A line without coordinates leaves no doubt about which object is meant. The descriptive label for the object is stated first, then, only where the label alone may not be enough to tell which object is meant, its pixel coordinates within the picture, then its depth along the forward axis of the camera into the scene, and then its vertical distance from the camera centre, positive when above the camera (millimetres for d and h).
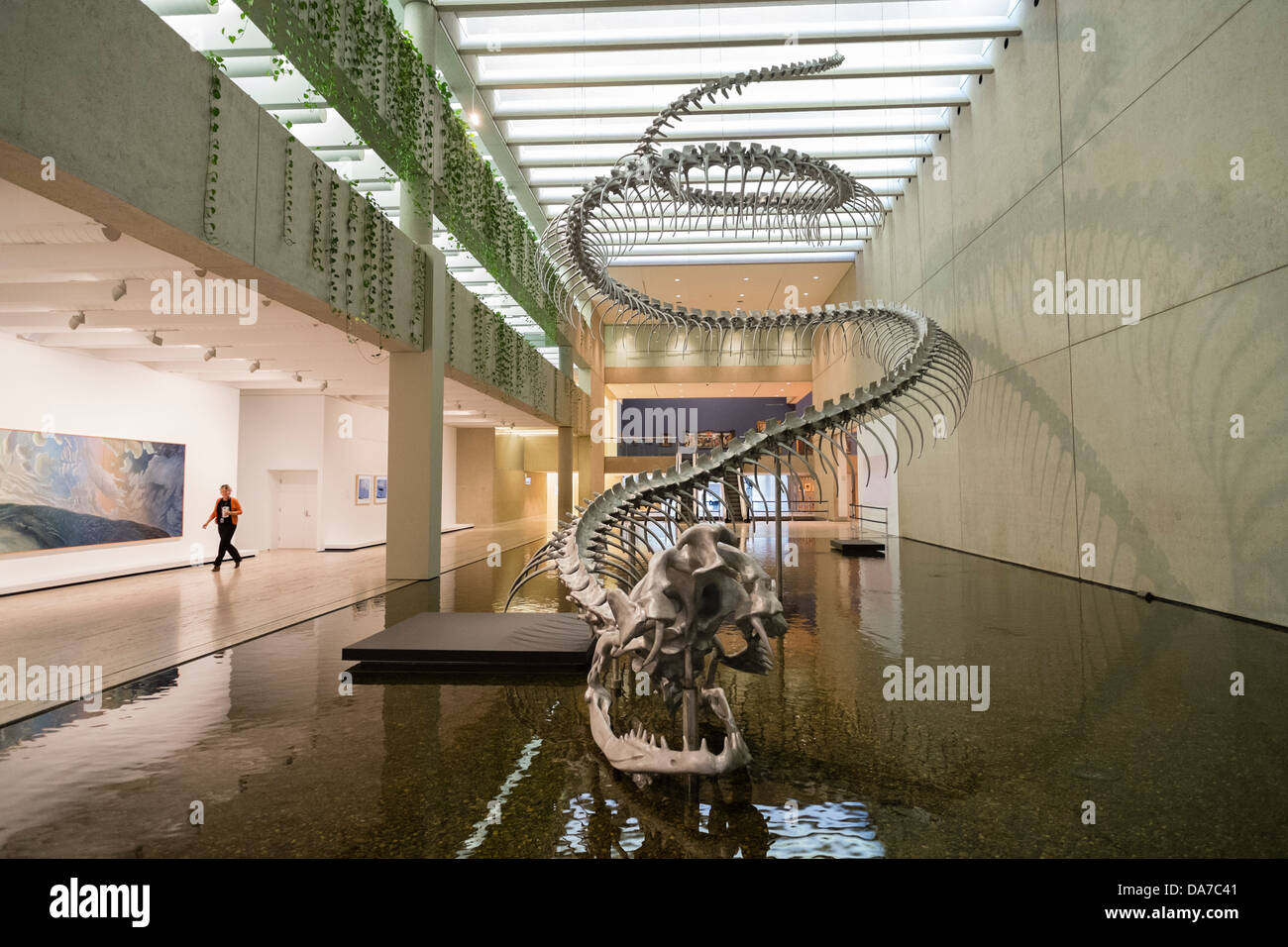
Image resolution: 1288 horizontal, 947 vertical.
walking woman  10578 -308
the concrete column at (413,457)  9188 +506
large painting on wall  8445 +53
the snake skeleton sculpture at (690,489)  2537 +33
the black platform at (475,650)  4504 -1040
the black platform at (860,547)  12266 -958
